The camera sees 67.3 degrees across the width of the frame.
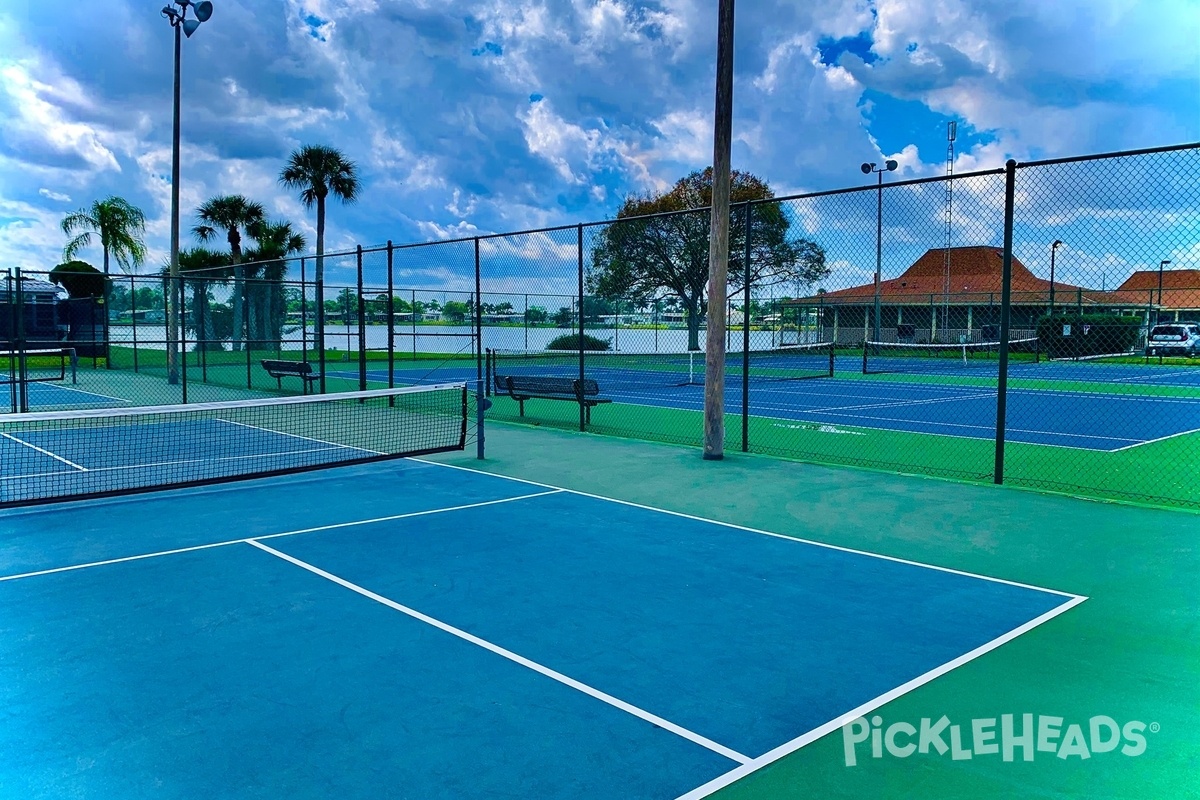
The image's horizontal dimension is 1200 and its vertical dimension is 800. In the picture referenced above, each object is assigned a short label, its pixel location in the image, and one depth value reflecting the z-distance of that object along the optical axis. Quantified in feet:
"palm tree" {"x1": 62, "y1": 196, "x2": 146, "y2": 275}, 126.93
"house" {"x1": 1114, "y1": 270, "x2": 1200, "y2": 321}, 109.81
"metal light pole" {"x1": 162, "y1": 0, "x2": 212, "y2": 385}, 70.69
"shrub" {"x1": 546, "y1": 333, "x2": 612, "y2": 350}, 110.32
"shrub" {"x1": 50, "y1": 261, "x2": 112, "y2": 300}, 133.80
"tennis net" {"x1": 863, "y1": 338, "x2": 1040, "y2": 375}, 107.08
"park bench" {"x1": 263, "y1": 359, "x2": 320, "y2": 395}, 65.31
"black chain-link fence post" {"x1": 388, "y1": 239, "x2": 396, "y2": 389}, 55.90
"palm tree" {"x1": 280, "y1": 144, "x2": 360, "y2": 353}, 150.92
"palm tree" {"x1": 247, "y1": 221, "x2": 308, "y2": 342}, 96.99
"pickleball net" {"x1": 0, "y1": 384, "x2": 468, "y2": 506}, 32.58
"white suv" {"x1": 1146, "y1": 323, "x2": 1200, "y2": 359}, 118.01
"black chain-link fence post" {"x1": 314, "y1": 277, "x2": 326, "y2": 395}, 62.39
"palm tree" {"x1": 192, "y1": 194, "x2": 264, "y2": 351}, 149.18
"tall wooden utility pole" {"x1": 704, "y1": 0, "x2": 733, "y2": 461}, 36.50
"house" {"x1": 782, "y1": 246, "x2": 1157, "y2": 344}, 136.87
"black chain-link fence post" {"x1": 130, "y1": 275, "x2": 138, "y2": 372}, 78.33
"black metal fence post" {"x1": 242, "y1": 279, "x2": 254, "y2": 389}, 70.61
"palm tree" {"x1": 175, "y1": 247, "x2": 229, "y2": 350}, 75.41
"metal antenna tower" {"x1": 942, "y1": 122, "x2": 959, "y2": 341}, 64.04
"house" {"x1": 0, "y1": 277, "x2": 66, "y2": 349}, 93.91
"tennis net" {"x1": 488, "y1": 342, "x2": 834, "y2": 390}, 90.46
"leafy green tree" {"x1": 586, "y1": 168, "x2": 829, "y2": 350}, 128.77
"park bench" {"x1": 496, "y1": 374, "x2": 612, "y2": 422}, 49.60
